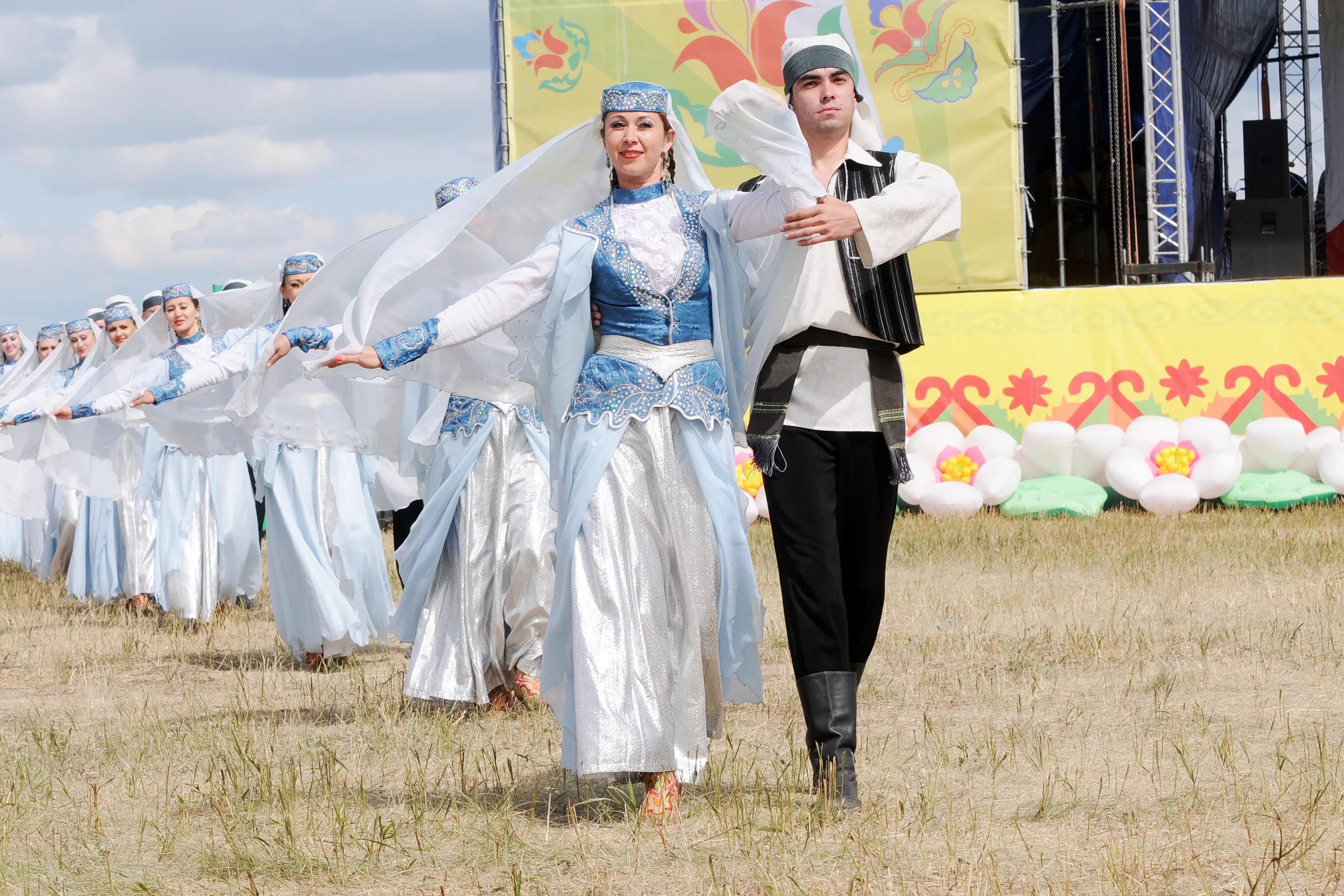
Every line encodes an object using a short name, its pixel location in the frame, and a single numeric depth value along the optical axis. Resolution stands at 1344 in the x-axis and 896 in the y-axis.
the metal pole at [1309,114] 21.64
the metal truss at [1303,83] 21.31
